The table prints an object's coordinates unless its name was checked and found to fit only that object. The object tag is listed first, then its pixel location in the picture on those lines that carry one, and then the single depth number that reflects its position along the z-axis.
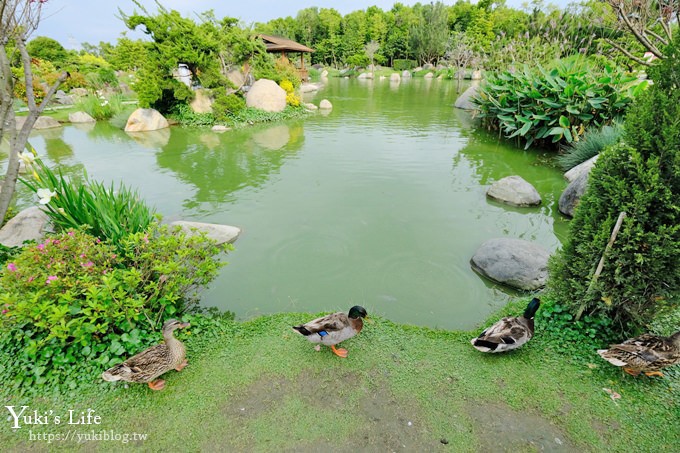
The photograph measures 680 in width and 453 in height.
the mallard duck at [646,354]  2.46
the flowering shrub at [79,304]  2.52
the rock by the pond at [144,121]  12.53
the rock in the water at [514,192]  6.17
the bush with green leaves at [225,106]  13.45
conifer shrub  2.49
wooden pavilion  24.40
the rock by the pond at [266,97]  14.79
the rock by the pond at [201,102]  14.19
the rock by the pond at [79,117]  14.02
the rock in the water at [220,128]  12.66
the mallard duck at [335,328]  2.83
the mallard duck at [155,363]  2.41
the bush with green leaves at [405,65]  46.88
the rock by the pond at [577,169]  6.58
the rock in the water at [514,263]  3.93
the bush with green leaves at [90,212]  3.50
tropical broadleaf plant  8.06
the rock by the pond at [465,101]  15.95
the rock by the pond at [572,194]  5.54
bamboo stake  2.61
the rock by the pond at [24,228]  4.27
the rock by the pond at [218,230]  4.93
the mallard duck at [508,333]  2.79
